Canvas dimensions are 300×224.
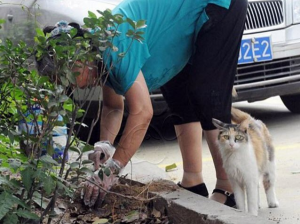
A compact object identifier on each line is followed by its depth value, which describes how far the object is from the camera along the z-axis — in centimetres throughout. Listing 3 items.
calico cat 644
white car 971
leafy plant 433
